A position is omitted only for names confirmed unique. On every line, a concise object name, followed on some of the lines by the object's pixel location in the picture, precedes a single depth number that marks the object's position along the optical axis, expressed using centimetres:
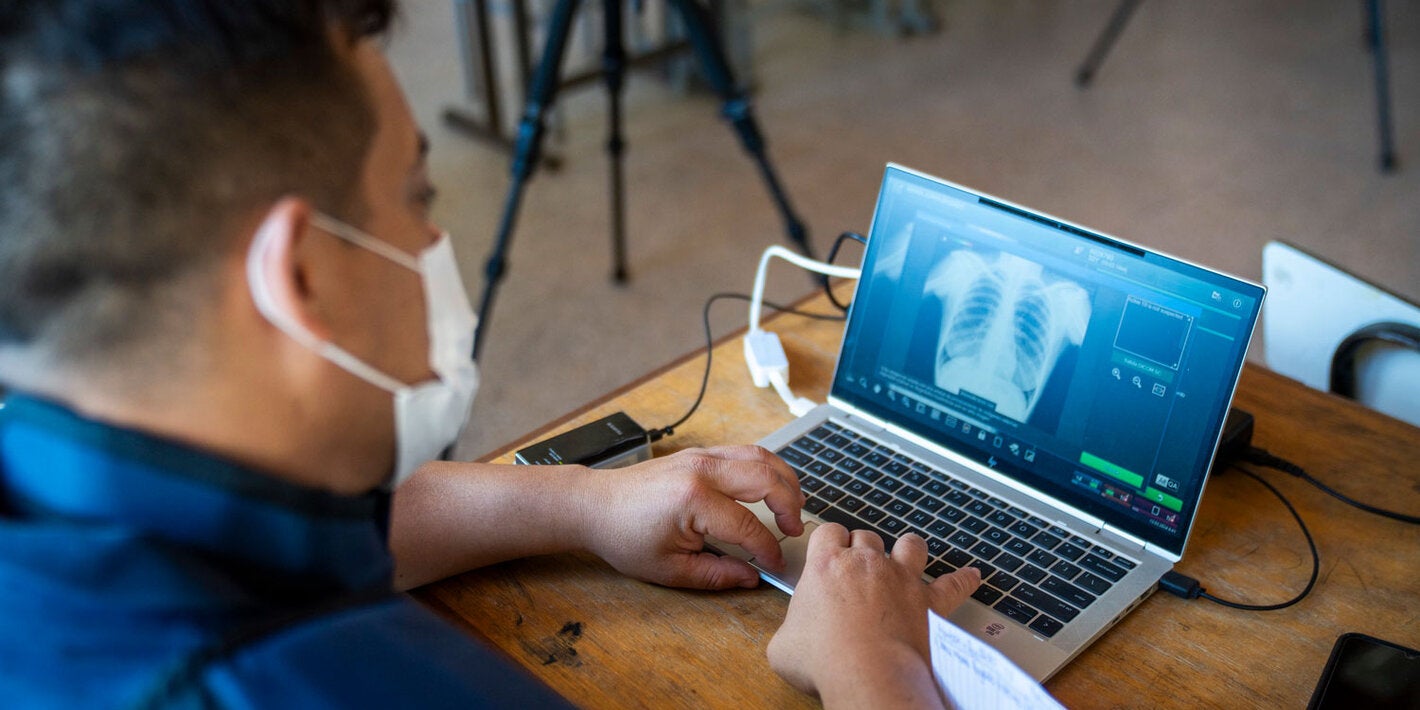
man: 52
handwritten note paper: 68
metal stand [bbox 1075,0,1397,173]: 303
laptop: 88
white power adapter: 113
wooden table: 81
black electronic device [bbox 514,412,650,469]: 101
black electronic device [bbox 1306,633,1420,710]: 78
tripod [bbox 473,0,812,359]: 182
